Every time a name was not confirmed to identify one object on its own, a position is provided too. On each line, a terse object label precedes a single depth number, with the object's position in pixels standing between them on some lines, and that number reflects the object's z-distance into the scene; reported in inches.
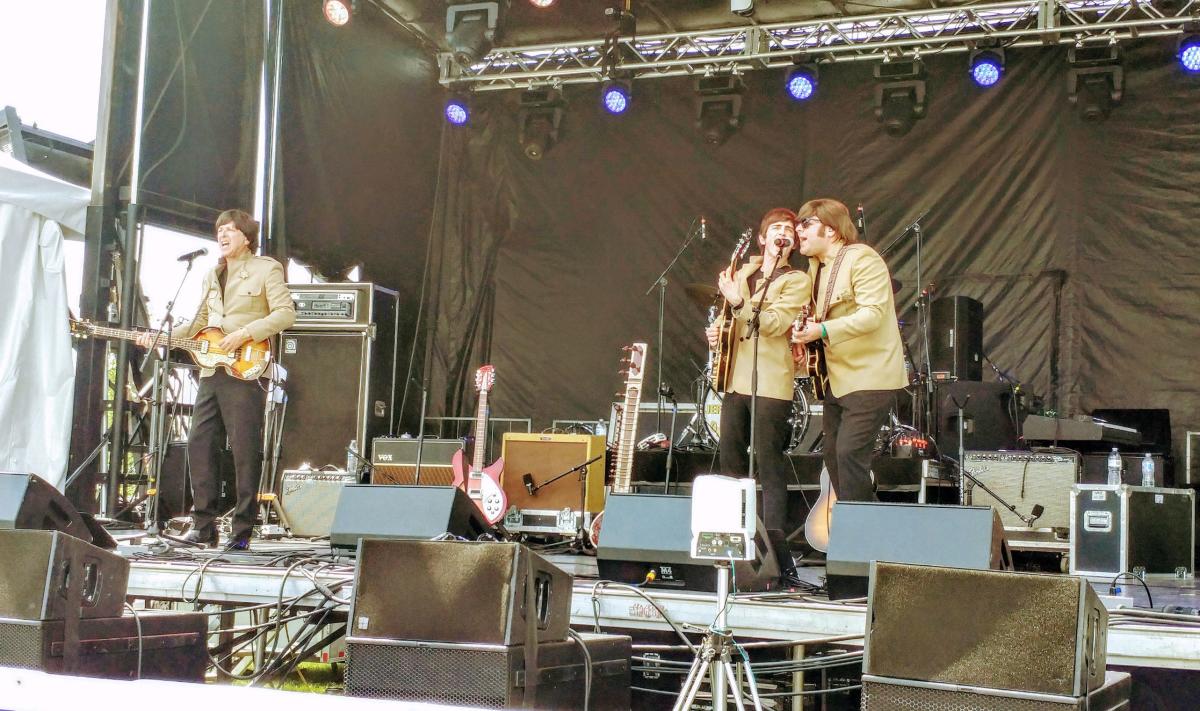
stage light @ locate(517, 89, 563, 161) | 406.6
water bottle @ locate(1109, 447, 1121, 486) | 251.0
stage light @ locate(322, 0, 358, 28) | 355.4
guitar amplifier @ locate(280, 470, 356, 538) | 261.1
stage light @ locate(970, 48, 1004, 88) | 341.1
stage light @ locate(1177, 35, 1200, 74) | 317.7
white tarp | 261.9
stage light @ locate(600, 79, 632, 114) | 371.9
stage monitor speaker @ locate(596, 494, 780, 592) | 143.2
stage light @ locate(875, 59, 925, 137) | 355.6
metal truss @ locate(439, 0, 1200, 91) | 337.4
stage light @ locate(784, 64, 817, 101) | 361.1
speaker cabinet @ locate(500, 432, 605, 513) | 275.9
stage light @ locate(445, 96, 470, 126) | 407.5
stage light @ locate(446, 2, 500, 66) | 354.0
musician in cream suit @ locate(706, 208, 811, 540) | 179.6
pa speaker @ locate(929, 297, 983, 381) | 331.6
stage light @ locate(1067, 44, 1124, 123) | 339.0
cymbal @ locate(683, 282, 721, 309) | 240.2
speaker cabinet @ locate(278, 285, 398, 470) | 316.5
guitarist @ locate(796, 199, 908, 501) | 165.3
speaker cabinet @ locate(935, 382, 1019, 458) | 315.3
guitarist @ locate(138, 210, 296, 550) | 204.5
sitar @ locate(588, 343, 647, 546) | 251.6
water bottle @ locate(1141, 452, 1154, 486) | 263.3
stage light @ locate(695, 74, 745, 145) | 378.6
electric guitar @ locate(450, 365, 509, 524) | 269.9
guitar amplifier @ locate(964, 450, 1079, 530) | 267.4
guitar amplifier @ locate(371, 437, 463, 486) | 286.7
